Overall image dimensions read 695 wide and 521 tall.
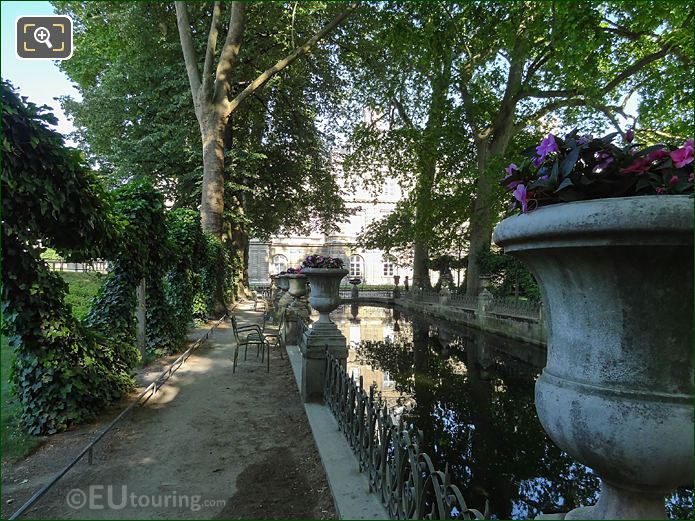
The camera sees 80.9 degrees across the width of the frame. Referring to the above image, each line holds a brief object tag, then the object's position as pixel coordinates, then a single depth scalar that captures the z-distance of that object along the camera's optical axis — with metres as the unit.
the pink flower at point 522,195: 1.45
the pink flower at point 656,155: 1.32
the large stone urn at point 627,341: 1.16
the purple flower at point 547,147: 1.49
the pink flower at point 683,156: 1.25
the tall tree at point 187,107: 12.74
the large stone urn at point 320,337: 4.77
